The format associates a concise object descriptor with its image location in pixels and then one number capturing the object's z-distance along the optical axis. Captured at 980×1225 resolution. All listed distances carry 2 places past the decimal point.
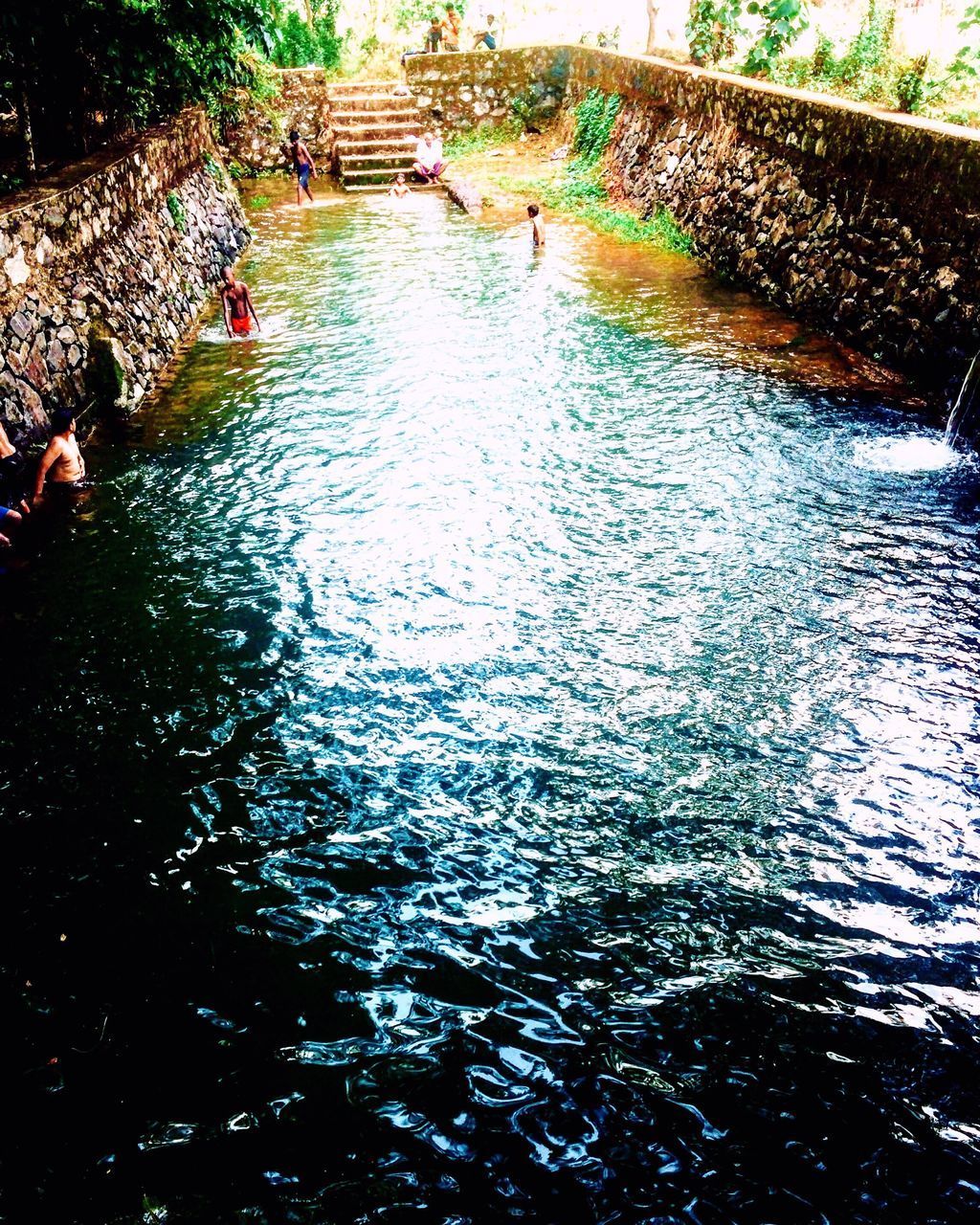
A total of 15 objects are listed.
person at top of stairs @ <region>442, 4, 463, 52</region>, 27.54
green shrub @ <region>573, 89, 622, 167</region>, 21.02
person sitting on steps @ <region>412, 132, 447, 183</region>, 22.52
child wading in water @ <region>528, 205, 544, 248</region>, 15.41
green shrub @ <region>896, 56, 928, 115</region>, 10.92
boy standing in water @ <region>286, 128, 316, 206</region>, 21.27
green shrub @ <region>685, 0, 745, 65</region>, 16.86
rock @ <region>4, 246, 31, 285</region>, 9.04
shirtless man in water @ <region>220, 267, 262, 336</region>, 12.69
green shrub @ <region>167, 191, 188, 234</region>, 14.41
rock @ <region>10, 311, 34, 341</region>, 8.85
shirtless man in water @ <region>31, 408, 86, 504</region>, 8.33
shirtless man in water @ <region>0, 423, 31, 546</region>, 7.89
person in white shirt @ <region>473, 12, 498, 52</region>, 26.63
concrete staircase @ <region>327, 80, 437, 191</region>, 22.94
